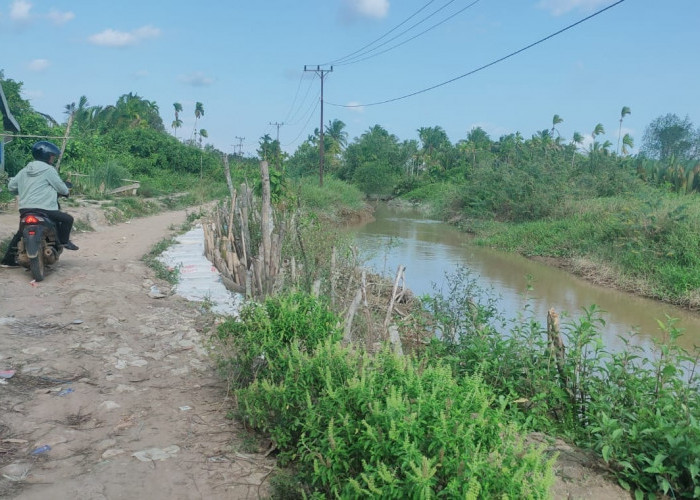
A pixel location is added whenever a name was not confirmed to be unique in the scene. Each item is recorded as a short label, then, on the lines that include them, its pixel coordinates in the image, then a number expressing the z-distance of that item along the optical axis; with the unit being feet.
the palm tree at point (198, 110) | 213.66
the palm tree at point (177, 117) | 203.82
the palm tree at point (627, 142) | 137.28
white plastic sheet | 21.51
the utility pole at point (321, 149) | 100.32
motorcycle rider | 20.98
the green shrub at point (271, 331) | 11.76
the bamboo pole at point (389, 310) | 17.32
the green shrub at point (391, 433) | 6.77
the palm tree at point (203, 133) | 197.48
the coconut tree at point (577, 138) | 151.15
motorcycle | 20.52
